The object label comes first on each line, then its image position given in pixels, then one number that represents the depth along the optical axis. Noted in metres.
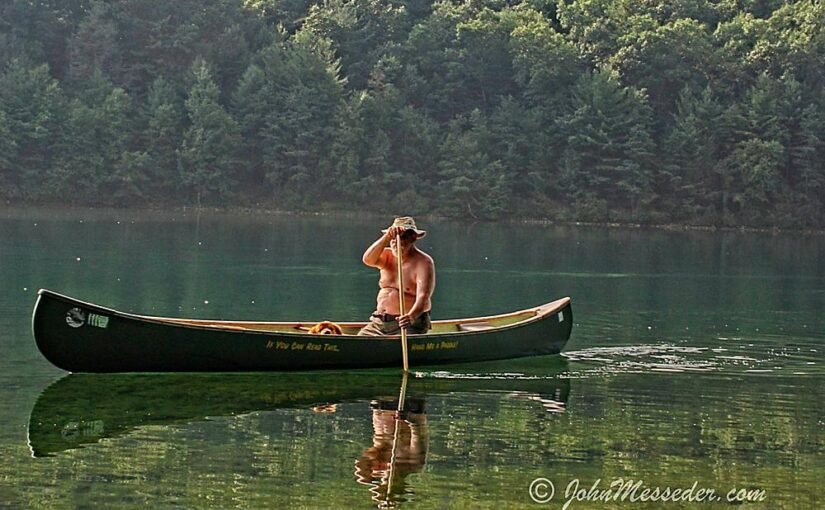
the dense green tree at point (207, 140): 79.25
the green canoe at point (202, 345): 17.44
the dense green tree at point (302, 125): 80.12
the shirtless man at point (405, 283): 19.17
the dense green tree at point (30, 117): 78.19
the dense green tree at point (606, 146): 77.31
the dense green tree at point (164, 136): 79.56
